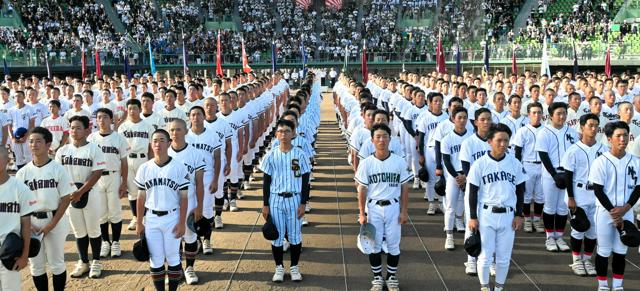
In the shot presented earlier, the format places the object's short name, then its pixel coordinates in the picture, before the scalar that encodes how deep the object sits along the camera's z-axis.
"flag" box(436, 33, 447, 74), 19.70
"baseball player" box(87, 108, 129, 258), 7.07
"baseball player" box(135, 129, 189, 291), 5.52
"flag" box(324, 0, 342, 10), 39.00
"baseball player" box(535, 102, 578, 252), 7.38
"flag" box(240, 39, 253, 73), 19.69
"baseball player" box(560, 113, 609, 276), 6.35
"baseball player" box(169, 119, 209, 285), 6.09
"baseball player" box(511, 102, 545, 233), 7.80
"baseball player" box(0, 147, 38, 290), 4.74
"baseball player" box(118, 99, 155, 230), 8.06
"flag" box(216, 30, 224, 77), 19.75
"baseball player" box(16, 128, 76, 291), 5.42
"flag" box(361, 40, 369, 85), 21.52
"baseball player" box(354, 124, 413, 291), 6.02
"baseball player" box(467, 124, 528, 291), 5.66
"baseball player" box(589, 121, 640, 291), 5.75
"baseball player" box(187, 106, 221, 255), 7.21
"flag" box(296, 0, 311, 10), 40.25
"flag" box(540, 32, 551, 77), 17.11
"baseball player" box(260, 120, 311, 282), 6.26
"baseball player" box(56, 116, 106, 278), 6.46
